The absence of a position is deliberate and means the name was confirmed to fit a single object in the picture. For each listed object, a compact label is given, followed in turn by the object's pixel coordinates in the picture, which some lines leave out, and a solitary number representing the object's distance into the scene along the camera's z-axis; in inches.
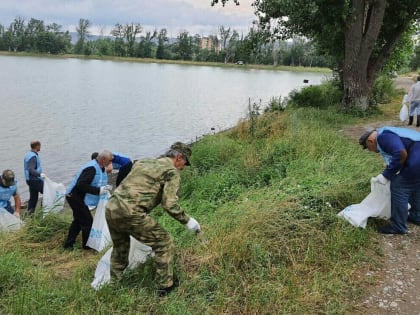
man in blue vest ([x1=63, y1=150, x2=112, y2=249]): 249.6
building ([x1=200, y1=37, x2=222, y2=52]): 5060.0
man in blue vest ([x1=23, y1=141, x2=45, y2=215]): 331.9
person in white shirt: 478.0
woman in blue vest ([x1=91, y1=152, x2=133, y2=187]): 292.0
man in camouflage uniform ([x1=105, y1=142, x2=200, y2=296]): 161.0
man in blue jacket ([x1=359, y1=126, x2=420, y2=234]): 203.0
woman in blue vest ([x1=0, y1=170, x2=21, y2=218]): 288.2
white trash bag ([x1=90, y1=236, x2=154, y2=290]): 181.5
